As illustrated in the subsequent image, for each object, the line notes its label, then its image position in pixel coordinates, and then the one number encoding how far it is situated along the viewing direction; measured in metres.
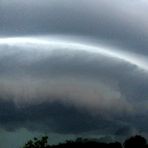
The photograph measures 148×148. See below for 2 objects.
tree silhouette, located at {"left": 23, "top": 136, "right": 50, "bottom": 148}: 90.74
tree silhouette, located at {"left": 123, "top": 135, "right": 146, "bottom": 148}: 74.50
